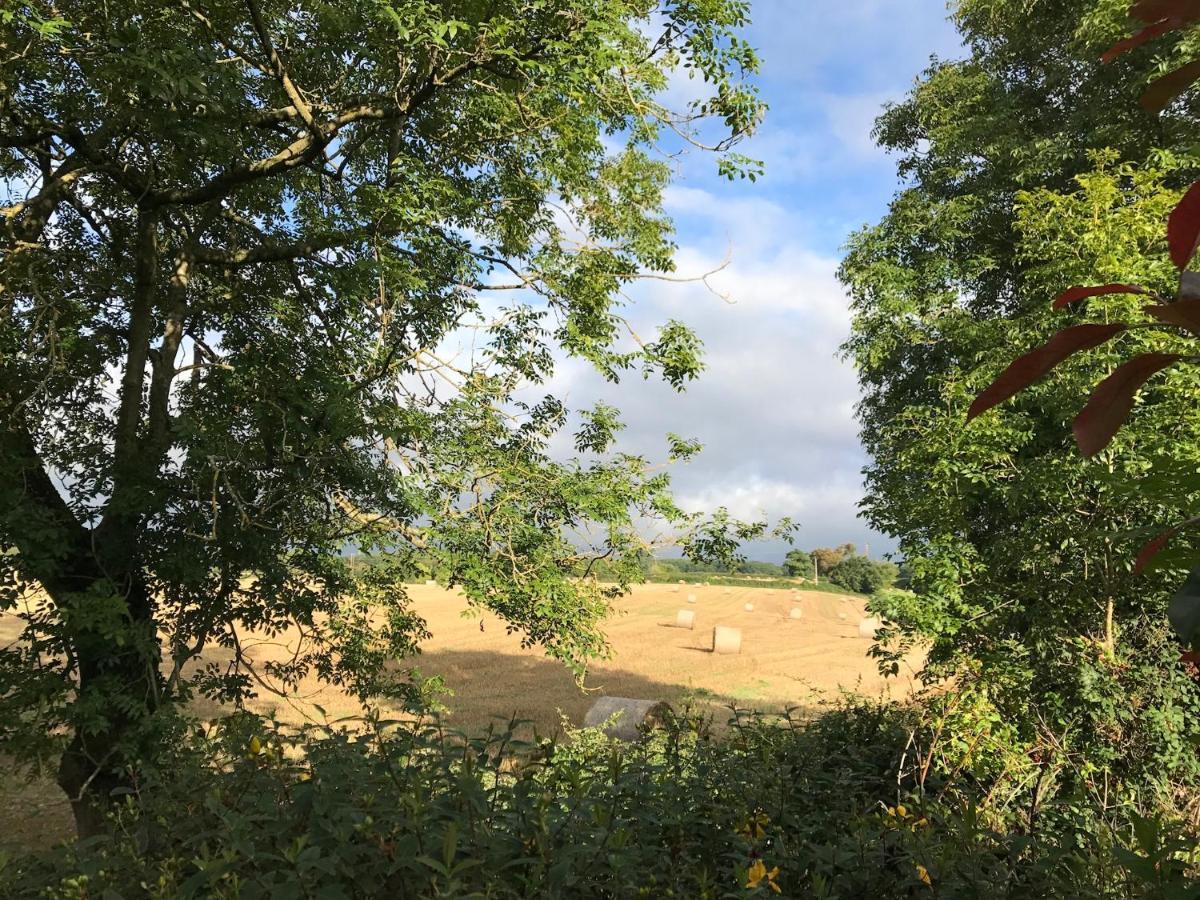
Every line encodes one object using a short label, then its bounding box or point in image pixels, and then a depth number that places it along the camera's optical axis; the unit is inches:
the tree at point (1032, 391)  310.2
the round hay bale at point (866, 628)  1056.8
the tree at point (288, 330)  229.5
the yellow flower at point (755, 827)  109.1
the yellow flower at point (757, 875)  88.1
